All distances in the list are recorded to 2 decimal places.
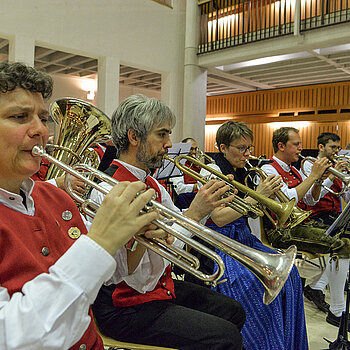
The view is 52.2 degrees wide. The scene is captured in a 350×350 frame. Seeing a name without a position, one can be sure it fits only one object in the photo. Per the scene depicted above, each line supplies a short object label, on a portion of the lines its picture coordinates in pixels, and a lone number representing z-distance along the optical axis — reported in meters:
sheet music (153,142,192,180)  3.50
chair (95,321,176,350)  1.45
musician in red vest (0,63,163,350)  0.79
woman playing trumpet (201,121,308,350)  1.98
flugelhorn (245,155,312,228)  2.48
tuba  2.25
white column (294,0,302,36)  7.19
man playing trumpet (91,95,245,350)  1.46
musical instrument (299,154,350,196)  3.11
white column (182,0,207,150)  8.60
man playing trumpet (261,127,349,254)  2.78
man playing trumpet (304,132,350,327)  2.86
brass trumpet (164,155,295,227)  2.21
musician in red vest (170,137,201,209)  3.03
